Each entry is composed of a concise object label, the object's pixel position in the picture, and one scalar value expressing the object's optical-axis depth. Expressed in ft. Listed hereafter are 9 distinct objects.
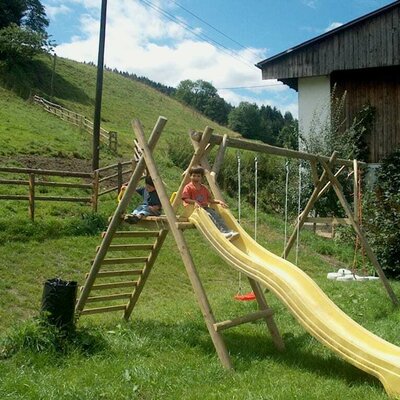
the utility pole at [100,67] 66.03
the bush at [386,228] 44.98
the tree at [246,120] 253.85
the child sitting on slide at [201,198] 22.44
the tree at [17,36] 145.25
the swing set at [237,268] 17.46
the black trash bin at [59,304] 20.26
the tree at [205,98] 308.81
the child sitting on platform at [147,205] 23.84
